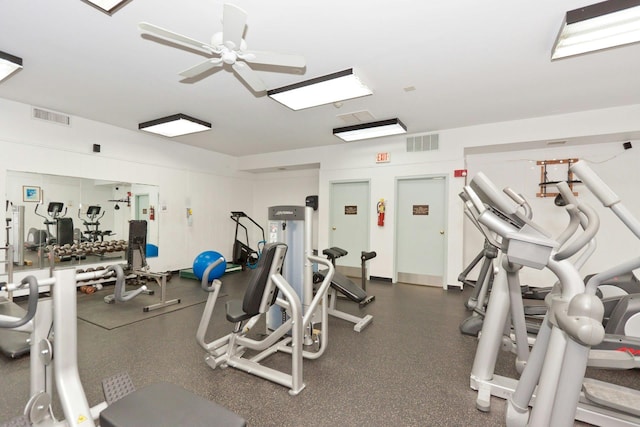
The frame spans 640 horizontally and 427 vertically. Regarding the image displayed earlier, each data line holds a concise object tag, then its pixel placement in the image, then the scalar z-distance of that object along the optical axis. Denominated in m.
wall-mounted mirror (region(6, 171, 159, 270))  4.21
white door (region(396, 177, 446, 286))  5.46
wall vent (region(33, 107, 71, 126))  4.31
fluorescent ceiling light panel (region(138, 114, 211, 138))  4.54
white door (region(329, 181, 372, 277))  6.23
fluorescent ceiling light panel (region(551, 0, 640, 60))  2.13
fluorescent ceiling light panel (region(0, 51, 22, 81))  2.83
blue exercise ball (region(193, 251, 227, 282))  5.29
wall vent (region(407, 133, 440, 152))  5.36
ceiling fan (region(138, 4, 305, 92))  1.92
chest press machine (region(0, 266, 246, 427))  1.17
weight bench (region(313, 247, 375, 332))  3.40
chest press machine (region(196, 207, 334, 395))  2.15
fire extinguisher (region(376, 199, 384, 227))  5.83
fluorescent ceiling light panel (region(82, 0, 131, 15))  2.08
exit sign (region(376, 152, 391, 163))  5.81
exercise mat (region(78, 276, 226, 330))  3.54
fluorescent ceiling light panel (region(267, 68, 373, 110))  3.15
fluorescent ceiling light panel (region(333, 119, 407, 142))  4.70
